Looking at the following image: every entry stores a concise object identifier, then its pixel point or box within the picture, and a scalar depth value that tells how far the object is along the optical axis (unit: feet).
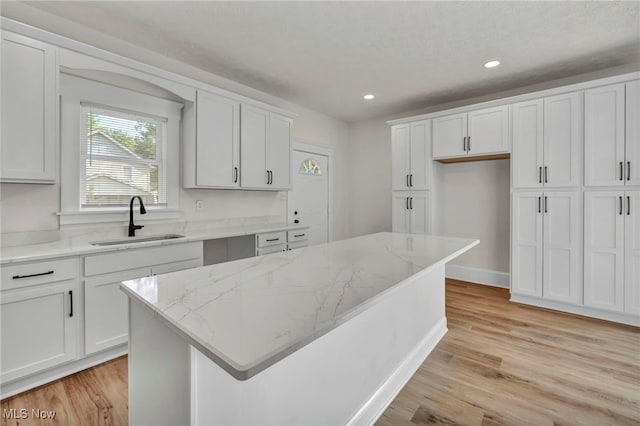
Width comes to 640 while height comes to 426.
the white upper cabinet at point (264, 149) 11.59
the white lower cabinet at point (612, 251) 9.48
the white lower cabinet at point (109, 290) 7.14
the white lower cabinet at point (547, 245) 10.48
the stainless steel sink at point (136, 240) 8.50
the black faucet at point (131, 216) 9.12
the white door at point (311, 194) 15.44
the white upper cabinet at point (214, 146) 10.23
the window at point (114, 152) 8.31
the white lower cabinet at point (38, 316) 6.12
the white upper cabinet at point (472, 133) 11.92
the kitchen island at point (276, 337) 2.63
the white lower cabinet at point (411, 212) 14.12
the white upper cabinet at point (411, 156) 13.98
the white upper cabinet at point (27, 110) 6.64
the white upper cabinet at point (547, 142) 10.39
